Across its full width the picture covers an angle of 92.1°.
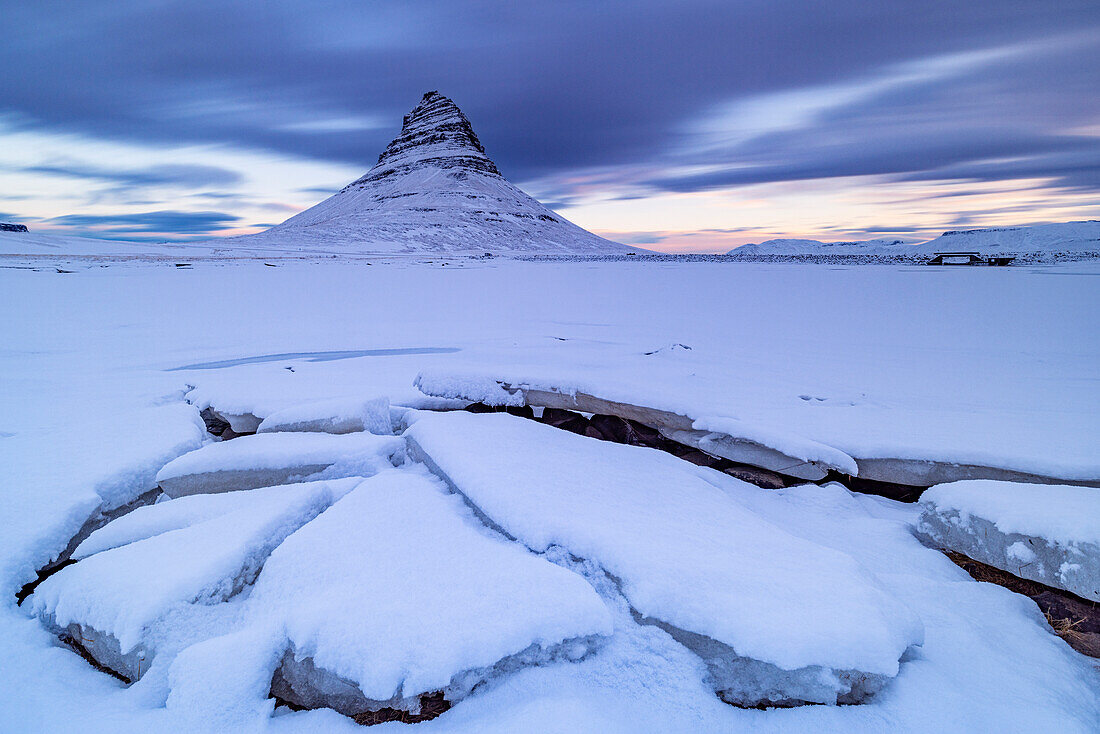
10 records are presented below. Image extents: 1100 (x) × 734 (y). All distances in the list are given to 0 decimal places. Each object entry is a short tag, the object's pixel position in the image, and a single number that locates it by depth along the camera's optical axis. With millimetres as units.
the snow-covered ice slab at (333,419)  3475
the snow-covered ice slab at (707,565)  1732
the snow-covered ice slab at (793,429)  2973
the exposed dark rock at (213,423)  4078
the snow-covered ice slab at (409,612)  1656
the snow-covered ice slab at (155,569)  1851
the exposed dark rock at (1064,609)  1988
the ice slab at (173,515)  2350
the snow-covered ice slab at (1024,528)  2064
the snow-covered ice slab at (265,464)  2867
